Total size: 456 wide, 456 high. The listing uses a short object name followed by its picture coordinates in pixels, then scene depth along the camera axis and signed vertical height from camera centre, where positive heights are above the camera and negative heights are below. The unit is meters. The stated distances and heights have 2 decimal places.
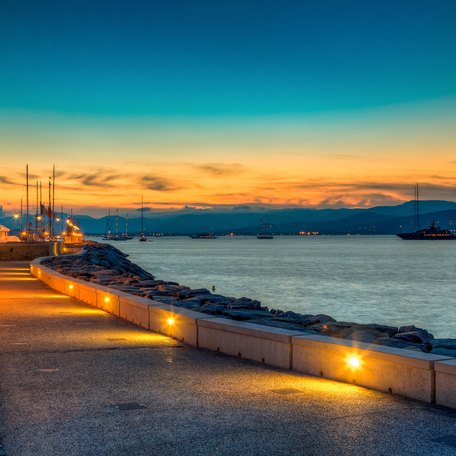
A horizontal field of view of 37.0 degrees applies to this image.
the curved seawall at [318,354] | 7.10 -1.46
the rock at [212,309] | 14.63 -1.55
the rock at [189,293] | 20.34 -1.71
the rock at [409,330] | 17.55 -2.40
